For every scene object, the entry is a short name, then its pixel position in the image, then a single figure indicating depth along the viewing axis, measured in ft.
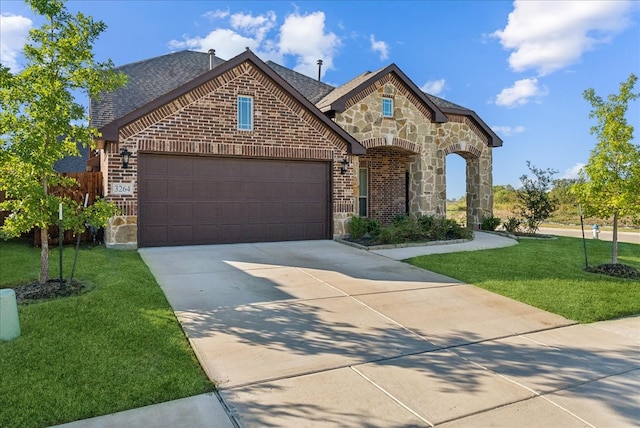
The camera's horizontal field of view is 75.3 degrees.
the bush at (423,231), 40.55
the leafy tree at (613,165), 30.19
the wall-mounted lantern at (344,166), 44.47
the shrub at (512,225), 55.93
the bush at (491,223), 58.70
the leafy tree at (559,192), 49.71
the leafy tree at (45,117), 22.18
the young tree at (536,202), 55.42
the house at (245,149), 36.06
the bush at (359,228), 43.96
